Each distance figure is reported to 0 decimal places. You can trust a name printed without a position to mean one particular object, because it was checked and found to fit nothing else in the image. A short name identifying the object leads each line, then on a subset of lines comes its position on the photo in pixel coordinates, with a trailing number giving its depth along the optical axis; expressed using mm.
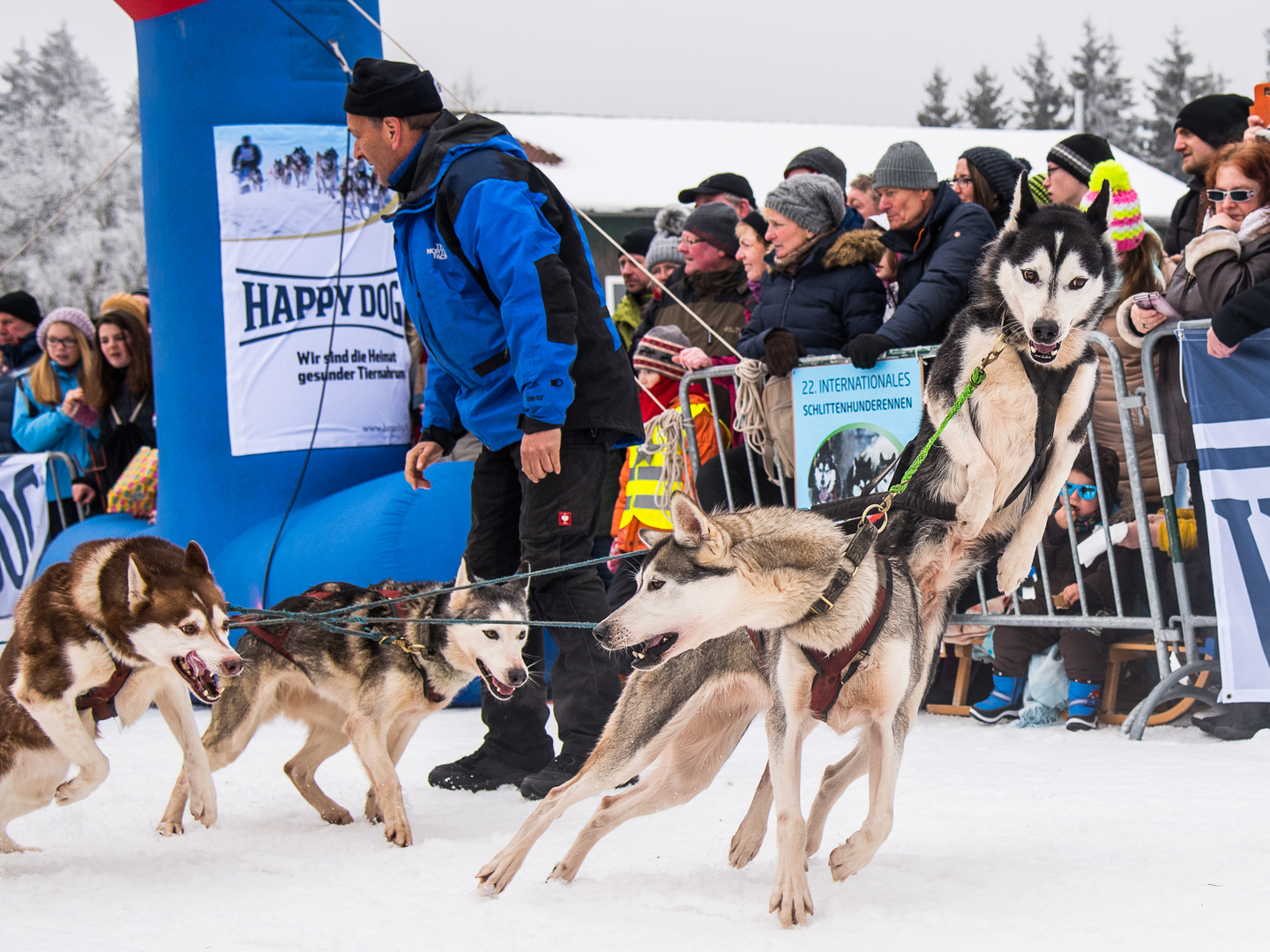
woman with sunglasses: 8172
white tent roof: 26969
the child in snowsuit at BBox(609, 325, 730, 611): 11078
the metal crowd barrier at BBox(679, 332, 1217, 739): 8547
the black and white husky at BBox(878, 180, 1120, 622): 5367
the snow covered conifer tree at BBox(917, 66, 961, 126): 93750
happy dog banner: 11391
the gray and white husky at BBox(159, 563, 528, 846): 7121
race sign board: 9508
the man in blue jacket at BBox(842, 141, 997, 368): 9062
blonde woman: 14422
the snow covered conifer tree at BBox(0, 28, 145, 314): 64937
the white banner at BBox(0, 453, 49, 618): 14906
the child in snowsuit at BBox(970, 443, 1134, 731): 9203
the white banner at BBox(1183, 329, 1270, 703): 7996
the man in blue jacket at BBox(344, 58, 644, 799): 7121
